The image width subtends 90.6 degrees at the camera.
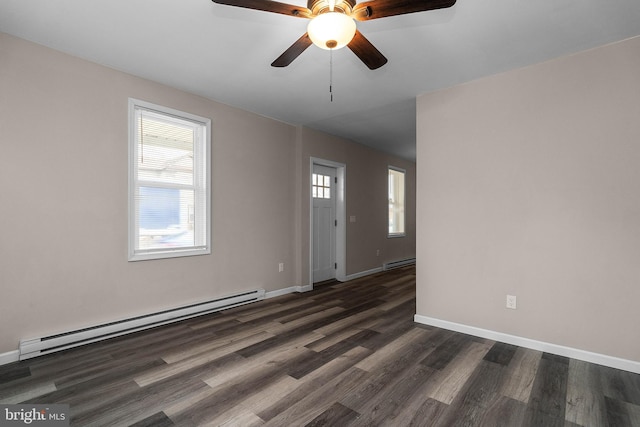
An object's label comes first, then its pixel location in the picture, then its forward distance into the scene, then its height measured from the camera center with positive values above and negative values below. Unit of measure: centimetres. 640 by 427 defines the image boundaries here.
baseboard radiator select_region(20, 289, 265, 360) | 256 -105
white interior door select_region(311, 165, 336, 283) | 537 -10
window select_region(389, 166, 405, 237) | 720 +34
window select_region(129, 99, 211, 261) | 321 +38
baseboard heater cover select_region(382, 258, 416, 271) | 672 -106
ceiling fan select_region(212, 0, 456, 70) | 159 +107
